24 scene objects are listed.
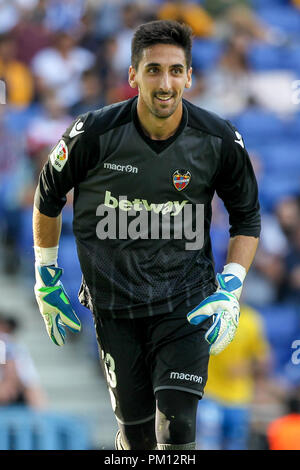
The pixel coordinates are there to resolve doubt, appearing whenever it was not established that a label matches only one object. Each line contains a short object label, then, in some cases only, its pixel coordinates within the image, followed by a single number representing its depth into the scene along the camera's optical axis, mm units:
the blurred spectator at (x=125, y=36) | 10578
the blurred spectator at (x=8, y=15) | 10523
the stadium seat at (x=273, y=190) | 10109
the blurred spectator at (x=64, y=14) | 11109
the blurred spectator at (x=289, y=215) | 9359
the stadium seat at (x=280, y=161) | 10742
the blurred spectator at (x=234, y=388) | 7363
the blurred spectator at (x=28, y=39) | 10344
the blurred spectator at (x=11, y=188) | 8852
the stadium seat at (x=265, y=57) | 11750
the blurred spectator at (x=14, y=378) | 7289
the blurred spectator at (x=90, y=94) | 9812
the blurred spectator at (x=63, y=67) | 10122
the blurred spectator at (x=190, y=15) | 11391
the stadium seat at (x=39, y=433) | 6758
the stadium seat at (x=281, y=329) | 8953
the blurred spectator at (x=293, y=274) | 9164
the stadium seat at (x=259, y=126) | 10808
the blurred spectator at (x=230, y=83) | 10576
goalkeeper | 4367
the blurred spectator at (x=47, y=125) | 8891
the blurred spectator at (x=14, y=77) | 10078
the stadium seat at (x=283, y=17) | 13133
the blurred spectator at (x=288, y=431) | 7094
